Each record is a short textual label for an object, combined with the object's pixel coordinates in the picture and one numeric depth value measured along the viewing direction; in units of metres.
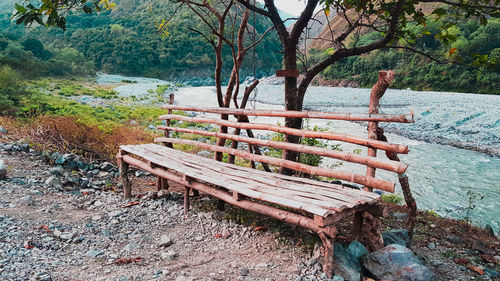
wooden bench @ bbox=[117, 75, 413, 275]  2.80
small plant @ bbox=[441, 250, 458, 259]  3.80
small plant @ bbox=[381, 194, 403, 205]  7.05
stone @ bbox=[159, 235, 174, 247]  3.56
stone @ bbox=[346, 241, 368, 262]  2.99
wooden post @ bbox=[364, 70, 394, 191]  3.53
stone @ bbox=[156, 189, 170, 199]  4.90
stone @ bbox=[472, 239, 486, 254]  4.11
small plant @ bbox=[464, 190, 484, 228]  7.01
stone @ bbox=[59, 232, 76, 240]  3.58
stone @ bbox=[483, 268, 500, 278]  3.41
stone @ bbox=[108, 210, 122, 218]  4.29
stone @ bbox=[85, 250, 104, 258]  3.33
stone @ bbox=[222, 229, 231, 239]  3.66
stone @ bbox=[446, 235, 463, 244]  4.32
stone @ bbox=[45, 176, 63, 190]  5.02
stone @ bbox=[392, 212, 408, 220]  5.07
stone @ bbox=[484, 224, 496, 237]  5.30
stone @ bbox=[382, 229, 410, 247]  3.44
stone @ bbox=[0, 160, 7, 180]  4.80
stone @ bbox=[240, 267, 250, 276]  2.88
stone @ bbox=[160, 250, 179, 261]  3.26
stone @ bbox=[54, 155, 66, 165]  5.84
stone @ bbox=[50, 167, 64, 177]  5.39
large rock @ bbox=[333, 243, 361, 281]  2.76
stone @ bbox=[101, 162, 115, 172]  6.24
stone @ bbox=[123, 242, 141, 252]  3.47
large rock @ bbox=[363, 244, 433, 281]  2.69
